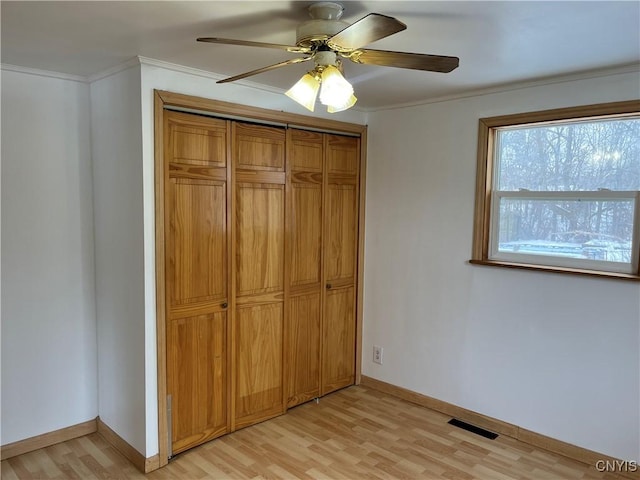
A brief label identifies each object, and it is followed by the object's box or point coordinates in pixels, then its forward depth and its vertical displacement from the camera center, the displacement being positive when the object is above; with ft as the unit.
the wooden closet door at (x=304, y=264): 10.93 -1.41
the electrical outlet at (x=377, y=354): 12.50 -3.98
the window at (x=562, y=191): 8.63 +0.40
